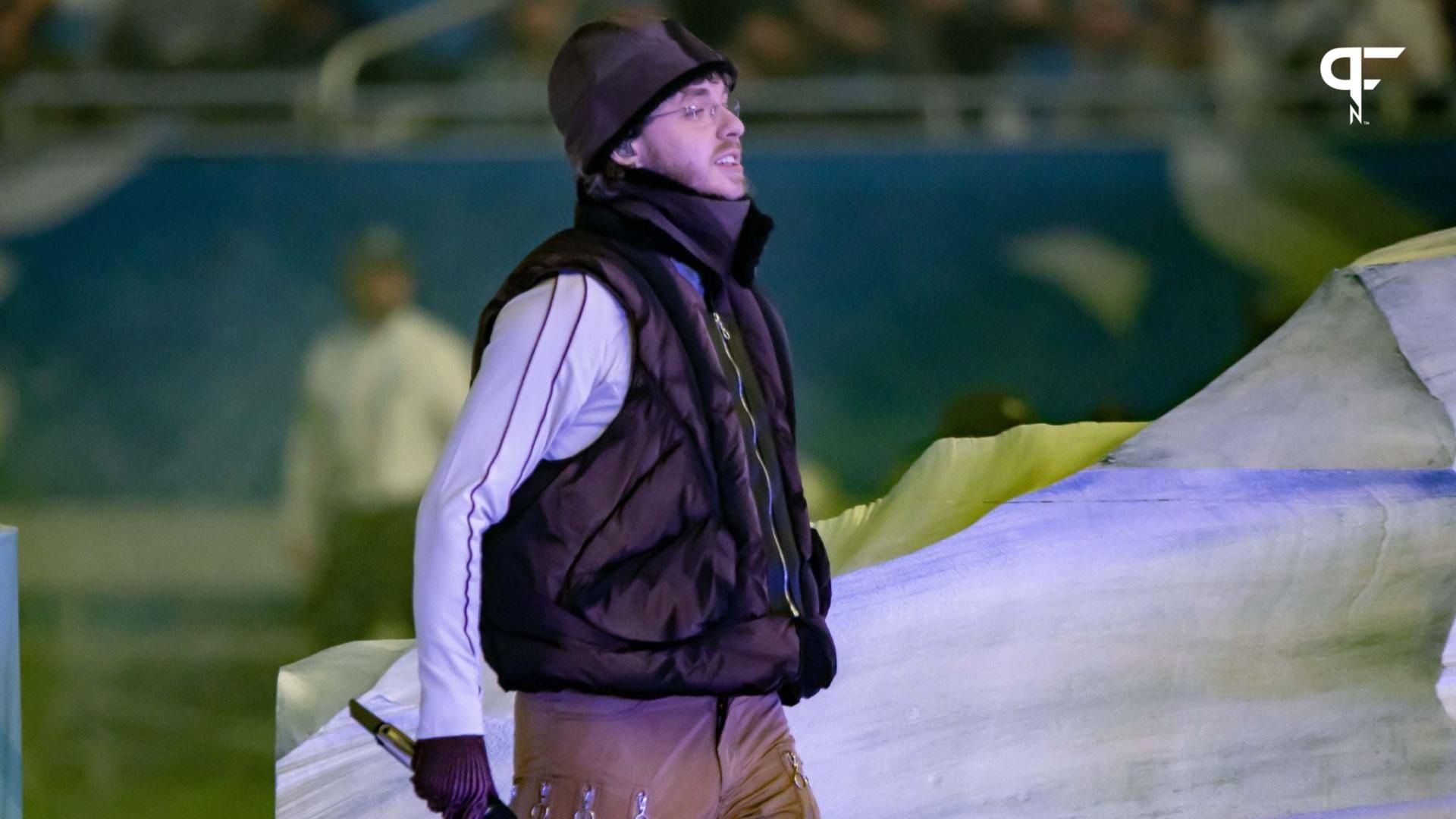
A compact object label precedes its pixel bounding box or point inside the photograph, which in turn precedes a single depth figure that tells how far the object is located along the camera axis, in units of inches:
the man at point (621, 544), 628.2
